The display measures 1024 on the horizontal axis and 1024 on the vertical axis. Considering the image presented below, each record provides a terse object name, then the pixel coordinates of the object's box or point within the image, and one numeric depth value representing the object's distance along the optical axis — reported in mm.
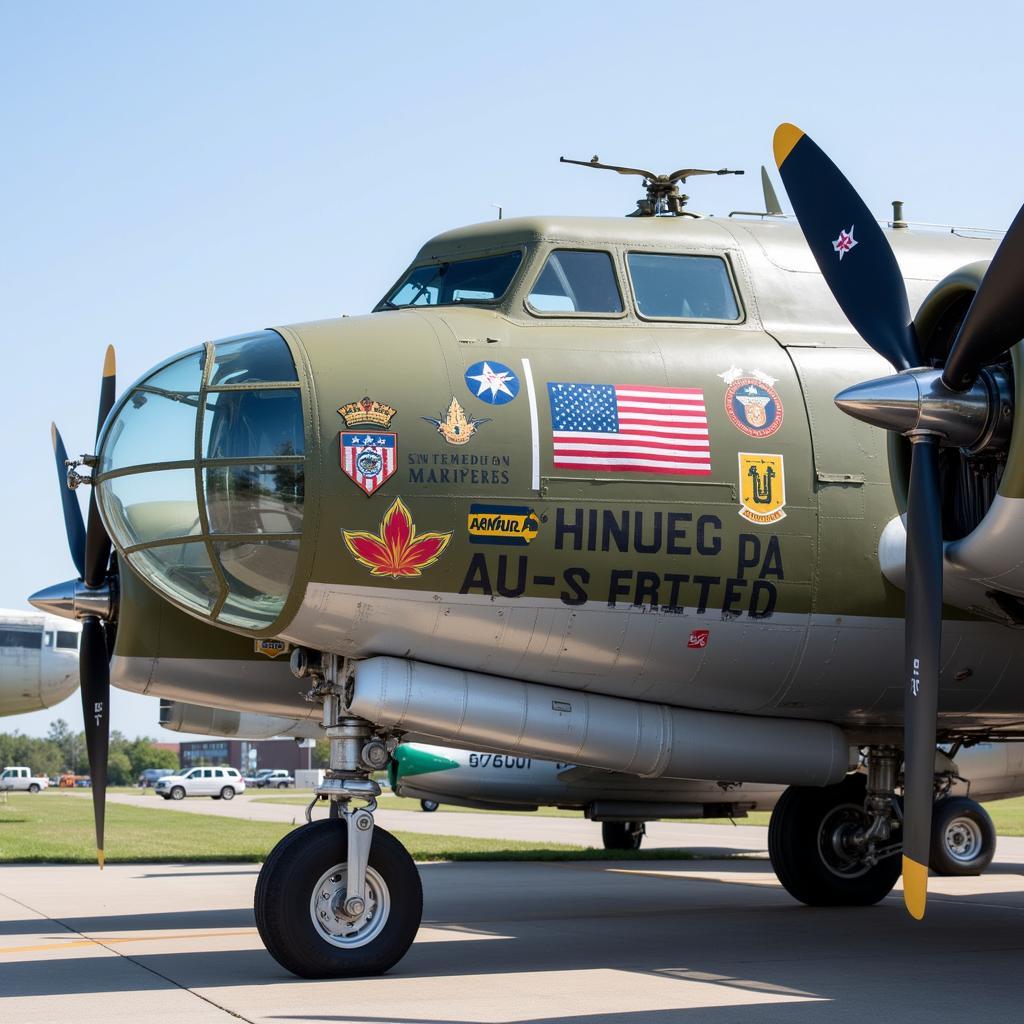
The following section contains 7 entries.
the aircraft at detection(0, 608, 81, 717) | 33031
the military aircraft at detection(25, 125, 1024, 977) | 9492
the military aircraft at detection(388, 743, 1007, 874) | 20062
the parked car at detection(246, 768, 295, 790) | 110125
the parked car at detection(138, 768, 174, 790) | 138150
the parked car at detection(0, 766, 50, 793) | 93844
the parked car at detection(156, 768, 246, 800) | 73188
